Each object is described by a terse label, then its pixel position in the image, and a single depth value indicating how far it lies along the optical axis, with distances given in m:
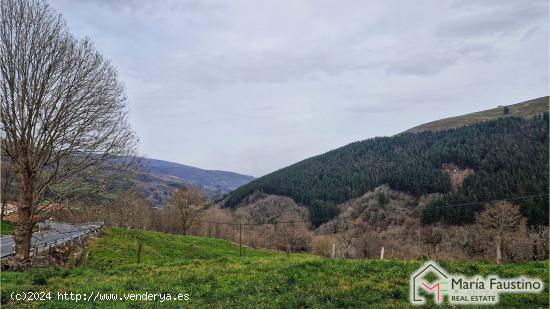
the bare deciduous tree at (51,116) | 17.14
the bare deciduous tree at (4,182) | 45.01
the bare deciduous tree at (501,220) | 60.22
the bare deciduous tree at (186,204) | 79.31
